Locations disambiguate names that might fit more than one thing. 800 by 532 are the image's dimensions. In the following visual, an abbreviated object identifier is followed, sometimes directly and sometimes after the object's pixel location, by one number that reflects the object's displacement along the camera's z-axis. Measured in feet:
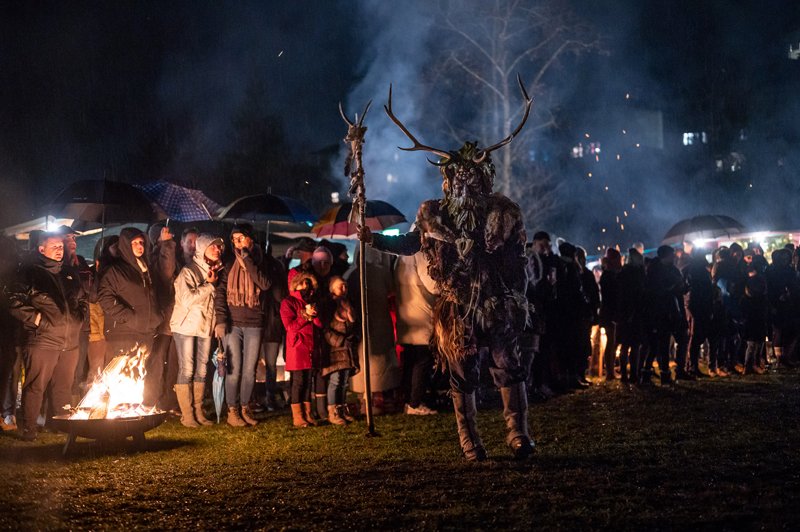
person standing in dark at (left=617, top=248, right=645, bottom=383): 43.65
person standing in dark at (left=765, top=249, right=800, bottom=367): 52.16
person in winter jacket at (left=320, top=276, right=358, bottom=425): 33.27
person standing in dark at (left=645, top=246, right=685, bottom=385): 42.96
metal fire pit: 25.58
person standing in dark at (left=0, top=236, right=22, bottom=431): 30.53
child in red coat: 32.55
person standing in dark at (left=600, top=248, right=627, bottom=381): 45.57
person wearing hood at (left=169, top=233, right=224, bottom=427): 32.63
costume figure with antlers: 24.04
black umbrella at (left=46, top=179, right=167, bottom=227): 39.19
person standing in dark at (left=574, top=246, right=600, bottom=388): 42.71
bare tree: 103.71
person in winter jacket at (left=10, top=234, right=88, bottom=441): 29.94
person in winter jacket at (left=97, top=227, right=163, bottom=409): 31.50
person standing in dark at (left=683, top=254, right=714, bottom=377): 46.62
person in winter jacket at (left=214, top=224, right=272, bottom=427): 33.04
